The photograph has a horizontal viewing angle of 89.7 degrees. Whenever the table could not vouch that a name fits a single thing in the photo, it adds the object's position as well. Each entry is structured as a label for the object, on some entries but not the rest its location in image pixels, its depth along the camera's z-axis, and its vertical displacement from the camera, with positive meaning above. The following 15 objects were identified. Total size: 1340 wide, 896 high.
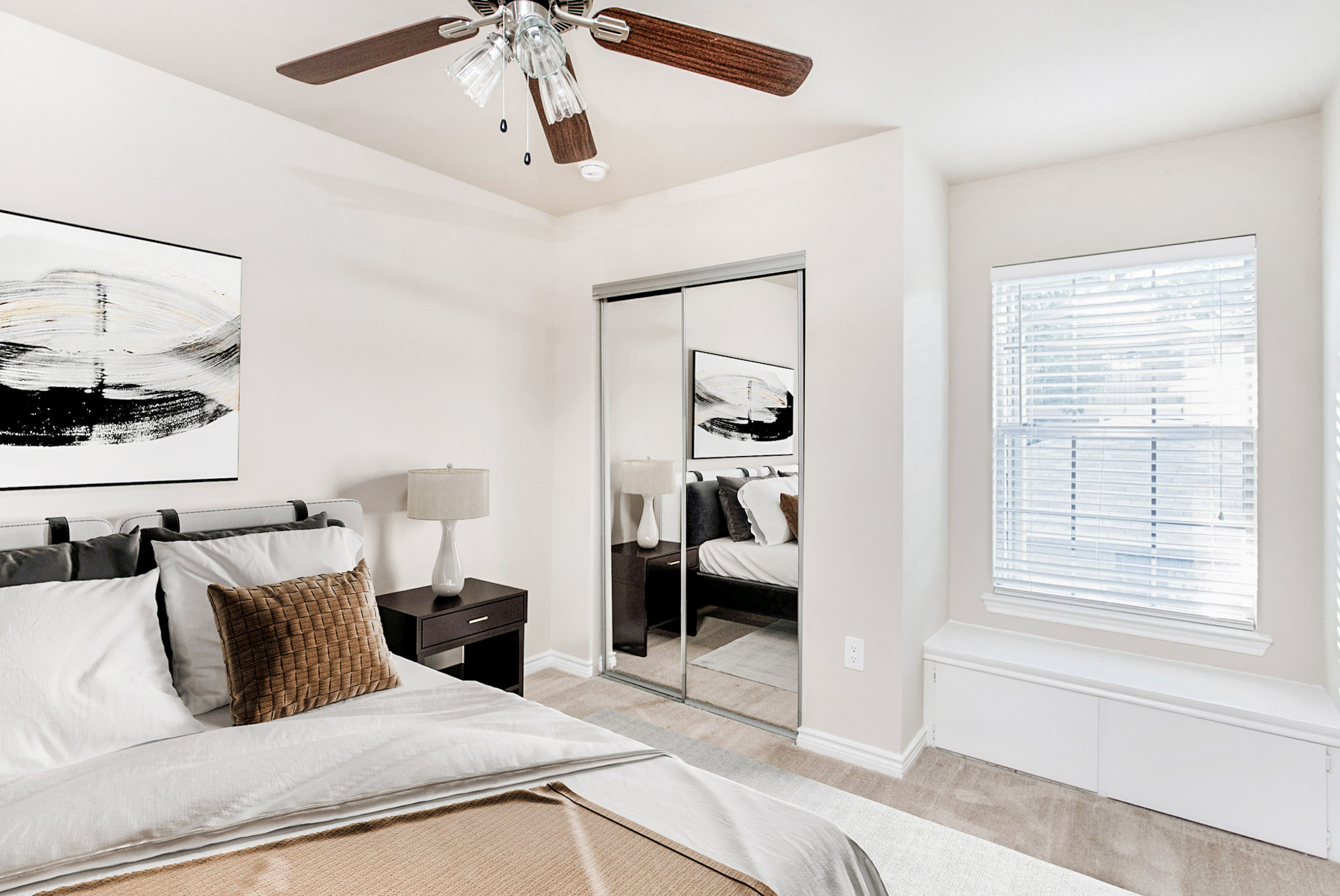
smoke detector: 3.09 +1.30
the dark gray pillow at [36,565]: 1.75 -0.31
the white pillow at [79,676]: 1.49 -0.54
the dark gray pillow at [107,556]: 1.89 -0.31
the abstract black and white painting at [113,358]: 2.07 +0.31
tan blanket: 1.06 -0.70
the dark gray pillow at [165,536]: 2.05 -0.28
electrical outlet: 2.83 -0.87
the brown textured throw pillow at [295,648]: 1.80 -0.56
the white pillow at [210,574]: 1.89 -0.38
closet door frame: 3.01 +0.39
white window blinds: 2.73 +0.08
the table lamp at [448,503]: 2.91 -0.24
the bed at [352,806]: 1.13 -0.69
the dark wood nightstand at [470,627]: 2.75 -0.76
